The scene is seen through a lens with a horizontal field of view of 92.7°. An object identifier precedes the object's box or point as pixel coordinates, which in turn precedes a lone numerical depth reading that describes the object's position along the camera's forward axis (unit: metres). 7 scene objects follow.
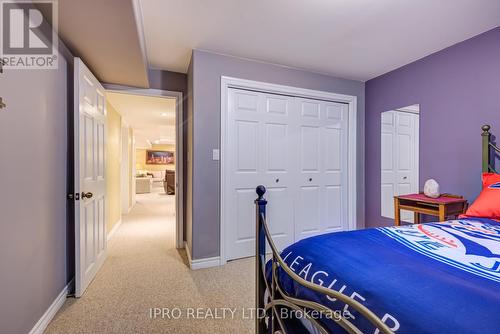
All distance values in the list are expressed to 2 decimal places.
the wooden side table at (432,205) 2.22
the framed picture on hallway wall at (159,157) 12.54
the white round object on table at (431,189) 2.43
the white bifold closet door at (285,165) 2.79
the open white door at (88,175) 1.97
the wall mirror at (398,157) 2.90
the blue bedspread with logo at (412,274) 0.59
